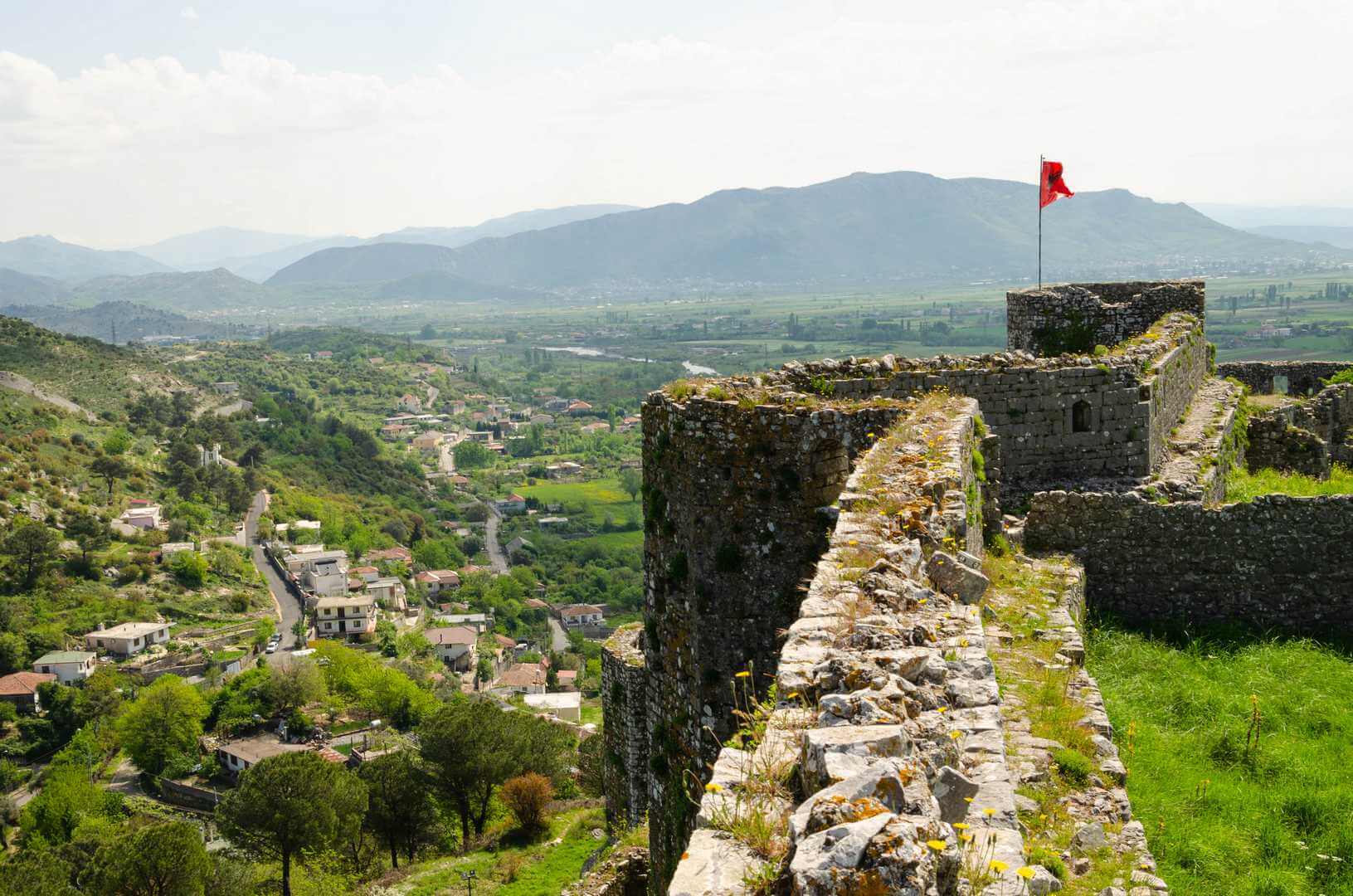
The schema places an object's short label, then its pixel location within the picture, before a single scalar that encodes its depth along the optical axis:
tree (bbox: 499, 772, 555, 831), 41.81
